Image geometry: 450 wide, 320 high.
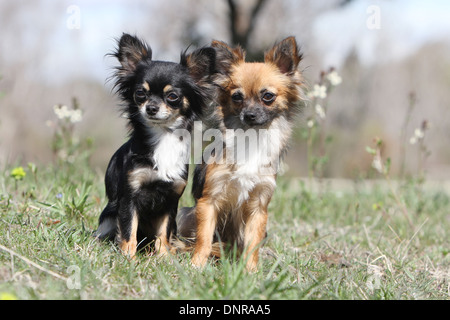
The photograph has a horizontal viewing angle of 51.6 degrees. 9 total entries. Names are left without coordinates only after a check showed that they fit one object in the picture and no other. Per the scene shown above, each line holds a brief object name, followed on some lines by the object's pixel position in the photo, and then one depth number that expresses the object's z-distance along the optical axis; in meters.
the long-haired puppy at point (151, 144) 3.29
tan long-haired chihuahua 3.45
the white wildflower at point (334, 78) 5.26
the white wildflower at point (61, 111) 4.98
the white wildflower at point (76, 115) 4.99
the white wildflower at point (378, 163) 4.64
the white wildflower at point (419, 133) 5.73
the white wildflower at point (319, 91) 5.19
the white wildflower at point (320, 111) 5.49
